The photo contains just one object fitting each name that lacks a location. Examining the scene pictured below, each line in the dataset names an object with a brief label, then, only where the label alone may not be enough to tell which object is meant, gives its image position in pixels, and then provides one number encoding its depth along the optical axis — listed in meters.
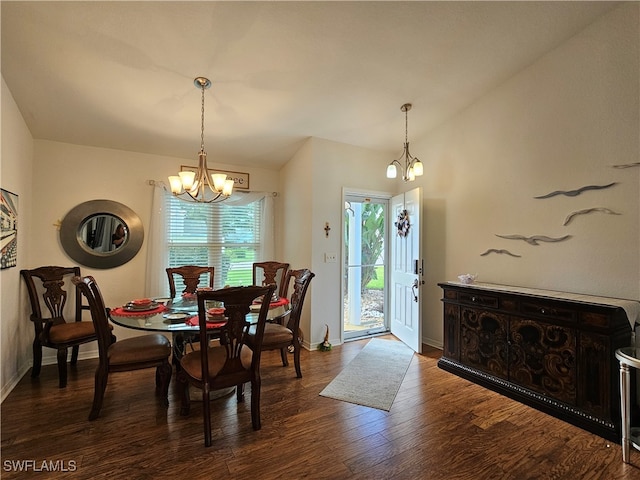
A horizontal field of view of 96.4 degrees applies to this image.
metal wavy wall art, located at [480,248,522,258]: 2.93
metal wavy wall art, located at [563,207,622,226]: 2.27
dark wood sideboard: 1.99
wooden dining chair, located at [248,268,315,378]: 2.71
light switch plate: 3.75
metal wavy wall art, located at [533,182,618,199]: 2.31
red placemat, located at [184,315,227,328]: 2.01
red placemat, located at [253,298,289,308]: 2.67
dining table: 2.05
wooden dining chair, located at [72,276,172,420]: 2.08
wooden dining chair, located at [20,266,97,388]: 2.68
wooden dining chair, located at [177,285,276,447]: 1.87
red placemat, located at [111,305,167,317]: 2.32
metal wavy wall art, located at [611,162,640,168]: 2.13
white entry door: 3.51
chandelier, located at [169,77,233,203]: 2.41
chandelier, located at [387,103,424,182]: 3.23
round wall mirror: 3.26
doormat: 2.50
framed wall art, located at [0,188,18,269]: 2.29
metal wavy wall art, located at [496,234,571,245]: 2.56
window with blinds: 3.87
